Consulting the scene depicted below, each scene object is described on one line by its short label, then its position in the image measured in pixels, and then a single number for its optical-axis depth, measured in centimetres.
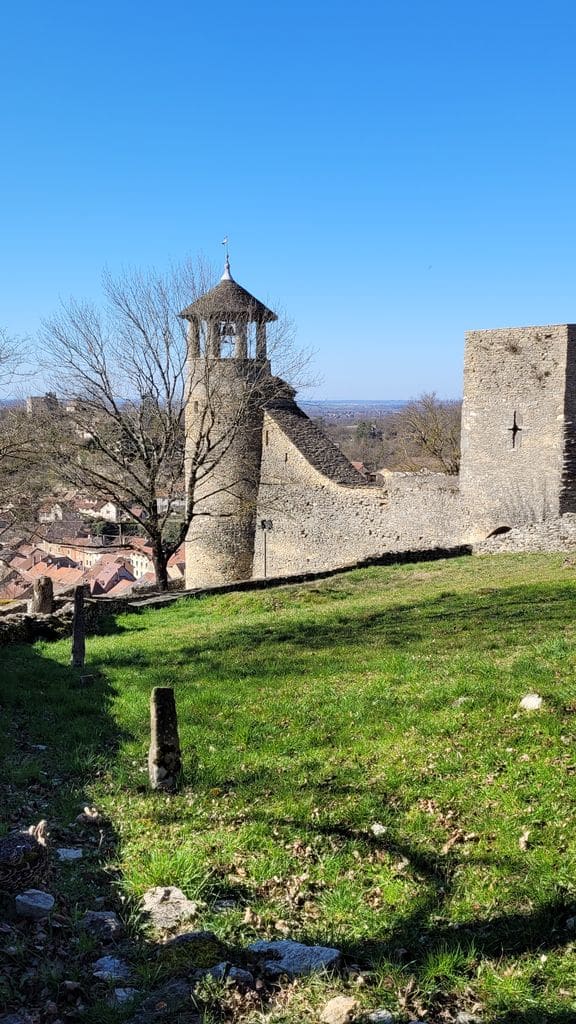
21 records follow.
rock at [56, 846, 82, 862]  450
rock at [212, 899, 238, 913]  399
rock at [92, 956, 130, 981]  341
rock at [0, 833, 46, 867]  405
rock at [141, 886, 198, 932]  385
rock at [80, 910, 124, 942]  375
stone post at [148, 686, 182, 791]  558
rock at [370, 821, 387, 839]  466
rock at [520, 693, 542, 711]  601
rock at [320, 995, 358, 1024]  307
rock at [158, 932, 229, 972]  347
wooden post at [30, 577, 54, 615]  1588
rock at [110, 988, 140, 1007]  318
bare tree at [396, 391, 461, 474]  4128
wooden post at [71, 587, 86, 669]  990
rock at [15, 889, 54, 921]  378
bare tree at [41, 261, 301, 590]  1983
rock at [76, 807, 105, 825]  509
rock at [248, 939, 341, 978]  344
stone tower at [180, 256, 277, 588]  2150
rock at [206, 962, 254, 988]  334
